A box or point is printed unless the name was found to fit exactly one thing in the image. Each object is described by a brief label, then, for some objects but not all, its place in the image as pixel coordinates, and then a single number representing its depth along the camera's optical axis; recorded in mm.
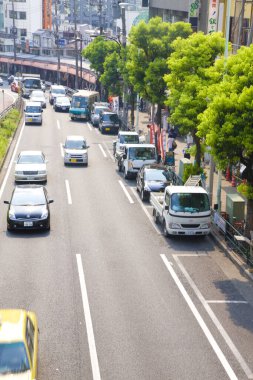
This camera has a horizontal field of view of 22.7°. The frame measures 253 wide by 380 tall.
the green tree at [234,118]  20734
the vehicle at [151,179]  32219
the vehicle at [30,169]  35562
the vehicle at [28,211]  25703
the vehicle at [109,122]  57719
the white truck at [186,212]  25453
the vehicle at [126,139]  45000
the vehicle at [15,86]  95312
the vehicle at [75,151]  41531
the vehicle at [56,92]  80875
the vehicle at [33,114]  61200
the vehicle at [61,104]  73250
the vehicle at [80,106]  65875
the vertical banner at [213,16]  36969
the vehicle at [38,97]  74750
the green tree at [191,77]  28844
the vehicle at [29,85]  86625
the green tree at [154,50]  42062
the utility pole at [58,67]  100462
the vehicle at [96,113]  62125
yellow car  12477
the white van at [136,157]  37438
